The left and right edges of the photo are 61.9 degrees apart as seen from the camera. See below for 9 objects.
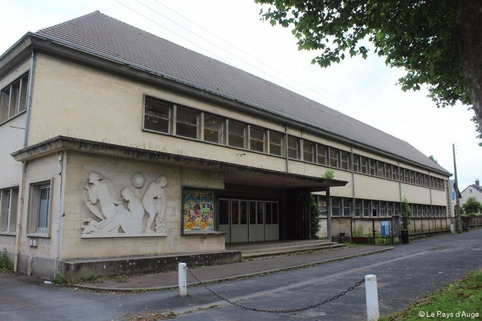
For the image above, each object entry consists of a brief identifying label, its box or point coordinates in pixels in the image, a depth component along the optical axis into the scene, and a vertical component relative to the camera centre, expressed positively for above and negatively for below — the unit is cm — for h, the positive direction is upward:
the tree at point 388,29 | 993 +503
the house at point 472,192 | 10025 +738
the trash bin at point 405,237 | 2659 -103
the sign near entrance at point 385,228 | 2603 -43
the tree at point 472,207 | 7412 +257
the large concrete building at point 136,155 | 1233 +236
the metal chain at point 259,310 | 739 -166
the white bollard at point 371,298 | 649 -123
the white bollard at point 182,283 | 956 -144
